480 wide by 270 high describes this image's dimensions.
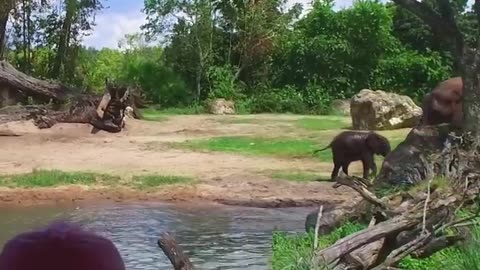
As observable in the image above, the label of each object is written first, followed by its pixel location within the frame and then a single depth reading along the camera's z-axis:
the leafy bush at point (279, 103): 31.73
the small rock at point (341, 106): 31.24
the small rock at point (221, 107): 30.44
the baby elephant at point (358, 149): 14.27
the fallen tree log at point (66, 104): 20.95
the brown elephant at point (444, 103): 11.27
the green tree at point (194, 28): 33.12
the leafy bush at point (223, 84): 32.59
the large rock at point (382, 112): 22.52
